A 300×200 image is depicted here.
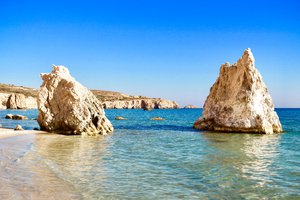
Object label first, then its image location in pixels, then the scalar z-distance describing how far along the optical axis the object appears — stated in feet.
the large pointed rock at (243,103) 115.24
